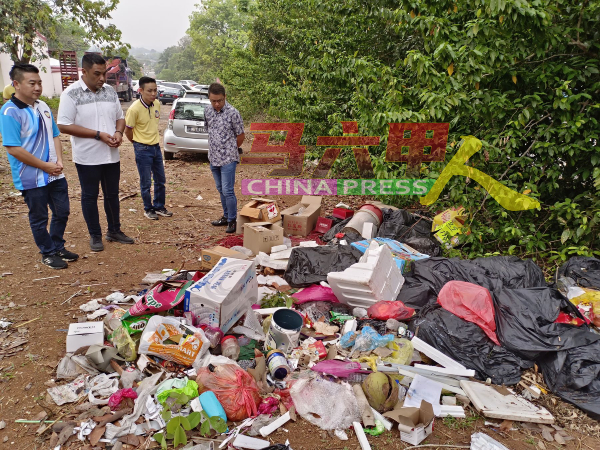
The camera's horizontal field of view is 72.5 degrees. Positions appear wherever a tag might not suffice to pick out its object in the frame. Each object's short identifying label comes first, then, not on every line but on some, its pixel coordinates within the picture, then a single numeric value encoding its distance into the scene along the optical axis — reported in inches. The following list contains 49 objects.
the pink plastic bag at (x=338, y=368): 111.4
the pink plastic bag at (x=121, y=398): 97.5
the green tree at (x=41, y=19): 375.6
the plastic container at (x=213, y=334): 115.3
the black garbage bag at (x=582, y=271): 140.6
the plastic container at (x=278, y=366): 109.8
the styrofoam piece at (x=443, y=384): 110.3
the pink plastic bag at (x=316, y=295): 149.0
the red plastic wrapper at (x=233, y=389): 97.1
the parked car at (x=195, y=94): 443.1
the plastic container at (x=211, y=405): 95.0
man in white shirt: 163.5
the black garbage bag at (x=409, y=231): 189.0
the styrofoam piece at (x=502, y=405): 101.7
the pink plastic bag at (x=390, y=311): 133.9
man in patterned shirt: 203.2
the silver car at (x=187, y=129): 363.9
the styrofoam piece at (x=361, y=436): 92.5
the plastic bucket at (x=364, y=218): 200.2
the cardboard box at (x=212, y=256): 164.6
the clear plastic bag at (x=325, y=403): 98.6
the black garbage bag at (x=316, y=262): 162.4
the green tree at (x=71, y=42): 1756.9
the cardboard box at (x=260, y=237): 184.7
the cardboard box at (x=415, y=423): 94.0
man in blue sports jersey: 143.8
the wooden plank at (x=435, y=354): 117.9
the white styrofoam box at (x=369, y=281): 135.6
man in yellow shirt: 217.9
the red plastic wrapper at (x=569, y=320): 125.0
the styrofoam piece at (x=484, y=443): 93.2
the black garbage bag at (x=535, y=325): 116.1
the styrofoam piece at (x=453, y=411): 103.0
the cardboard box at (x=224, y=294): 117.0
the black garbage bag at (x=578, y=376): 107.2
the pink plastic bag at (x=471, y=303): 123.6
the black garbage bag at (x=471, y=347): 116.8
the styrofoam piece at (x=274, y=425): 94.3
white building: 1125.1
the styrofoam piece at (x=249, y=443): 90.6
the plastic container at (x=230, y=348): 114.7
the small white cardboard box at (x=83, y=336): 113.2
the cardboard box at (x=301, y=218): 212.1
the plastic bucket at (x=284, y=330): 117.6
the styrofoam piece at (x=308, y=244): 190.1
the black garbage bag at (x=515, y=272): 144.6
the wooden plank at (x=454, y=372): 115.0
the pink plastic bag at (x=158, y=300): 119.1
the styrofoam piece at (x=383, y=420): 98.7
